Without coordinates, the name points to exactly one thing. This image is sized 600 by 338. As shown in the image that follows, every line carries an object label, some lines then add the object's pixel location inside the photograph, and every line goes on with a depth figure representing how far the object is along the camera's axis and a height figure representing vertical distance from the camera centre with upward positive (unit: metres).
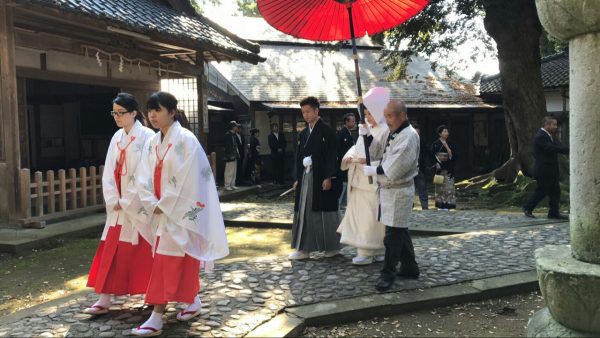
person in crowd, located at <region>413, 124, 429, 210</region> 10.66 -0.77
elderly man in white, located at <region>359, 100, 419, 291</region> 4.75 -0.36
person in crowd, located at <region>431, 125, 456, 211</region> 10.46 -0.46
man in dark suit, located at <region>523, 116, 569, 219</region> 8.64 -0.45
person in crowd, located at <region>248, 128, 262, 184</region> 16.89 -0.32
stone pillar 2.66 -0.29
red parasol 5.20 +1.35
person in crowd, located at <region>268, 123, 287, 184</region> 18.02 -0.22
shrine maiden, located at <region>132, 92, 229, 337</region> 3.82 -0.48
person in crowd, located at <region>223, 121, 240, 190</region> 13.90 -0.32
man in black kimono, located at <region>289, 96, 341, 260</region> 5.90 -0.58
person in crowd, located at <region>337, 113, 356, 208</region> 8.77 +0.16
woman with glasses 4.16 -0.64
